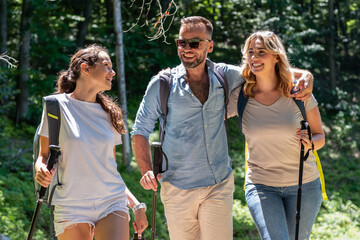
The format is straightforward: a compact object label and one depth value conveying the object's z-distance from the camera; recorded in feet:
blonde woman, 14.40
